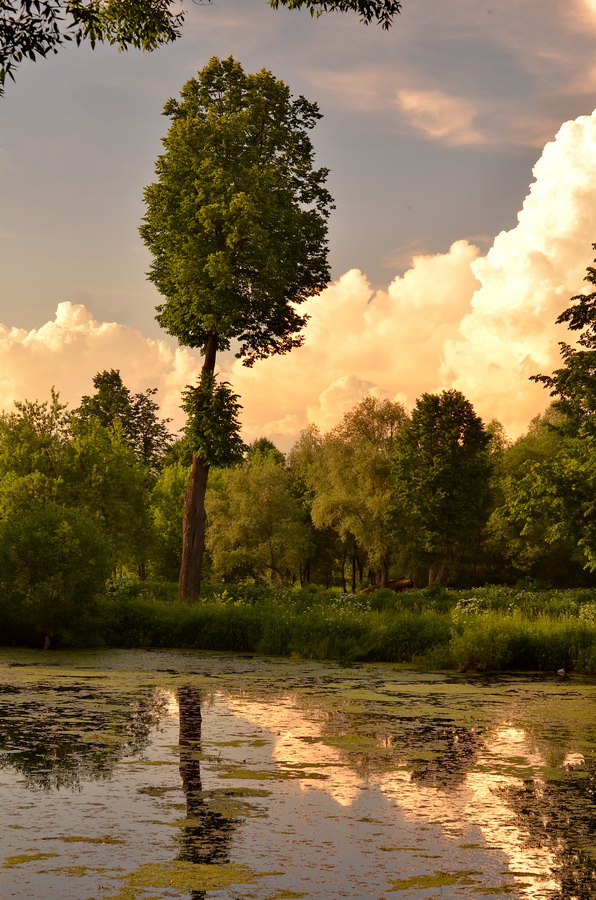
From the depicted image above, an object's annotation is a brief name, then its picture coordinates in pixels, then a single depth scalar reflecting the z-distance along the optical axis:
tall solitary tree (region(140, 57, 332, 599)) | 31.94
